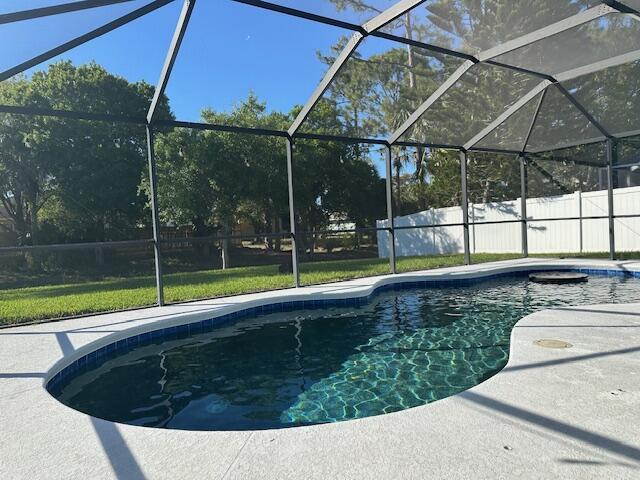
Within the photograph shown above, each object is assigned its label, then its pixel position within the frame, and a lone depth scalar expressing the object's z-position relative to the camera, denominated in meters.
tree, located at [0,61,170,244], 15.39
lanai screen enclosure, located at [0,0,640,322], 5.47
